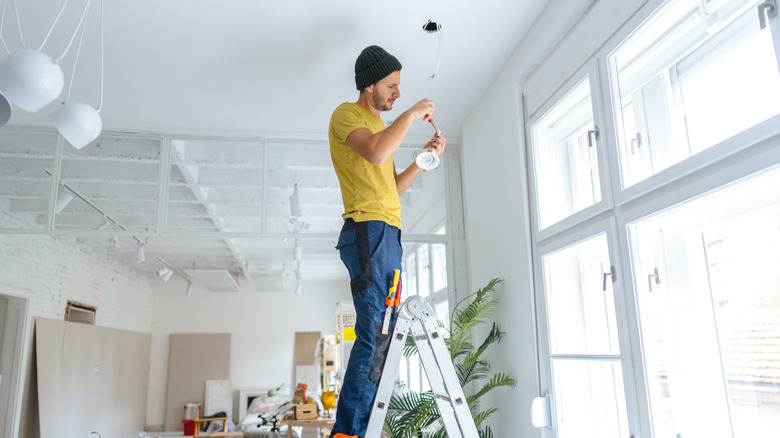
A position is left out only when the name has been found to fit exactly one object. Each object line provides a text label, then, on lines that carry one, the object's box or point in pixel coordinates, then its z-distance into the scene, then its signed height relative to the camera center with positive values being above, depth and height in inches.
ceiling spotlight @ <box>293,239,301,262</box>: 259.2 +47.1
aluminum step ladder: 74.7 -2.1
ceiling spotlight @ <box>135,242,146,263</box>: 283.7 +51.9
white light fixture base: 92.8 +31.2
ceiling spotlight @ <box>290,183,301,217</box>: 169.6 +44.7
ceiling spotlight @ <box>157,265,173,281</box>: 347.0 +53.5
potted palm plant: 120.5 -6.7
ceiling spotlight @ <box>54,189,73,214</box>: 163.2 +46.1
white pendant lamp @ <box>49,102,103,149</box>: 85.8 +35.6
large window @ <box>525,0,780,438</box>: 65.0 +16.1
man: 76.7 +22.2
